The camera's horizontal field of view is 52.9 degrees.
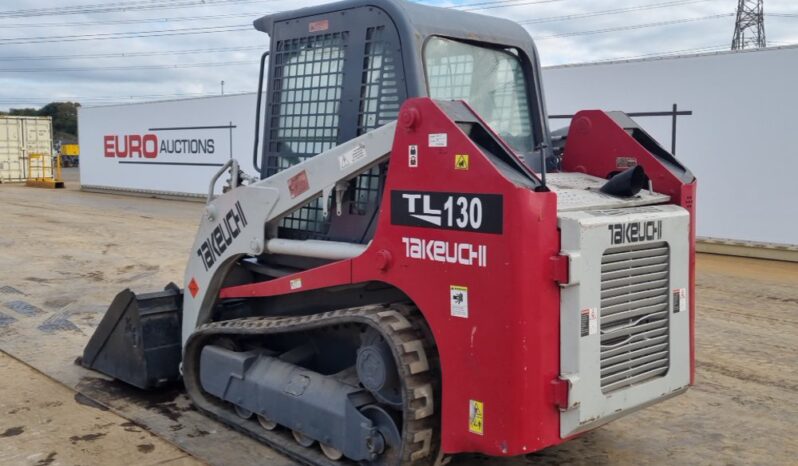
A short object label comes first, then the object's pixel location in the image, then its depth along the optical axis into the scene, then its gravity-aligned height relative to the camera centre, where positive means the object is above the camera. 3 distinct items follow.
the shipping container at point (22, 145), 31.97 +1.40
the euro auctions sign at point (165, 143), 20.69 +1.03
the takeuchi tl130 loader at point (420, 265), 3.42 -0.43
